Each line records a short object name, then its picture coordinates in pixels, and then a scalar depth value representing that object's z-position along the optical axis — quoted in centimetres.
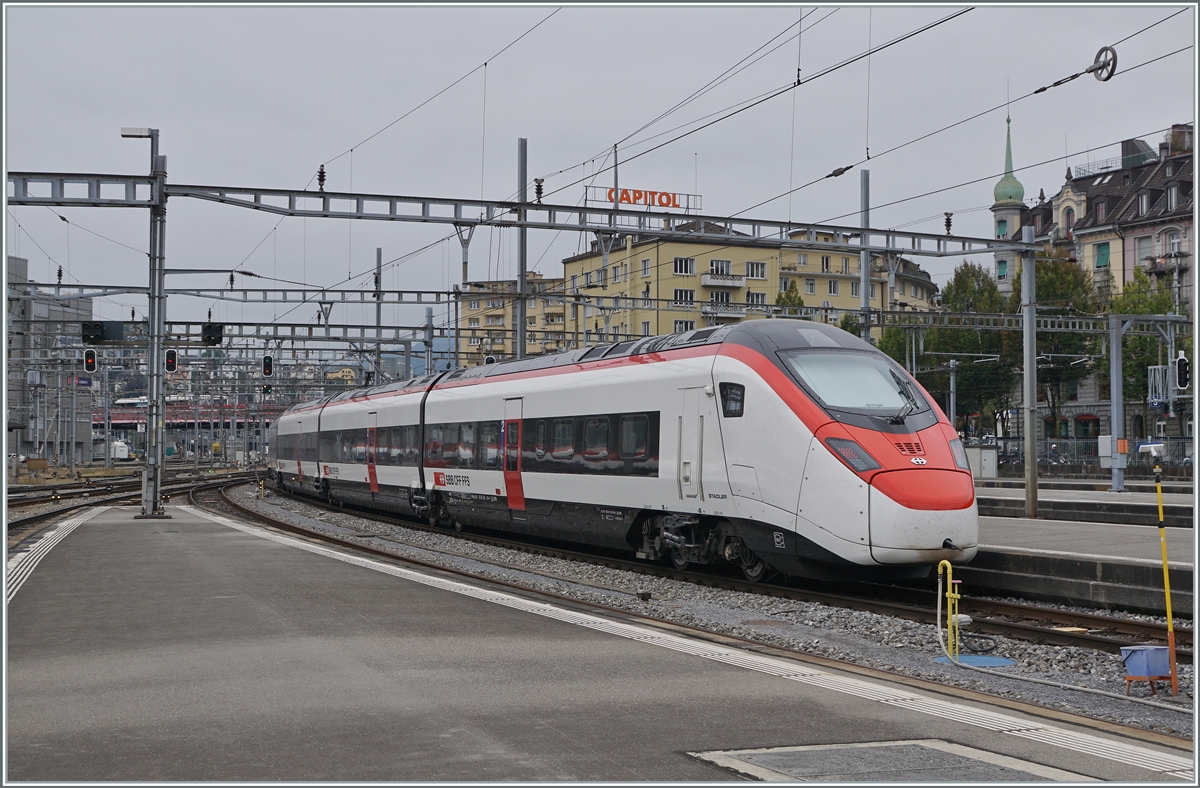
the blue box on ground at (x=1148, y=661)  895
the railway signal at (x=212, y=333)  3403
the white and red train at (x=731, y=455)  1321
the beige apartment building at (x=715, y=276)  8356
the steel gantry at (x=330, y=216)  2556
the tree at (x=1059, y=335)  6178
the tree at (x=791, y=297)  7488
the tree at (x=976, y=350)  6638
